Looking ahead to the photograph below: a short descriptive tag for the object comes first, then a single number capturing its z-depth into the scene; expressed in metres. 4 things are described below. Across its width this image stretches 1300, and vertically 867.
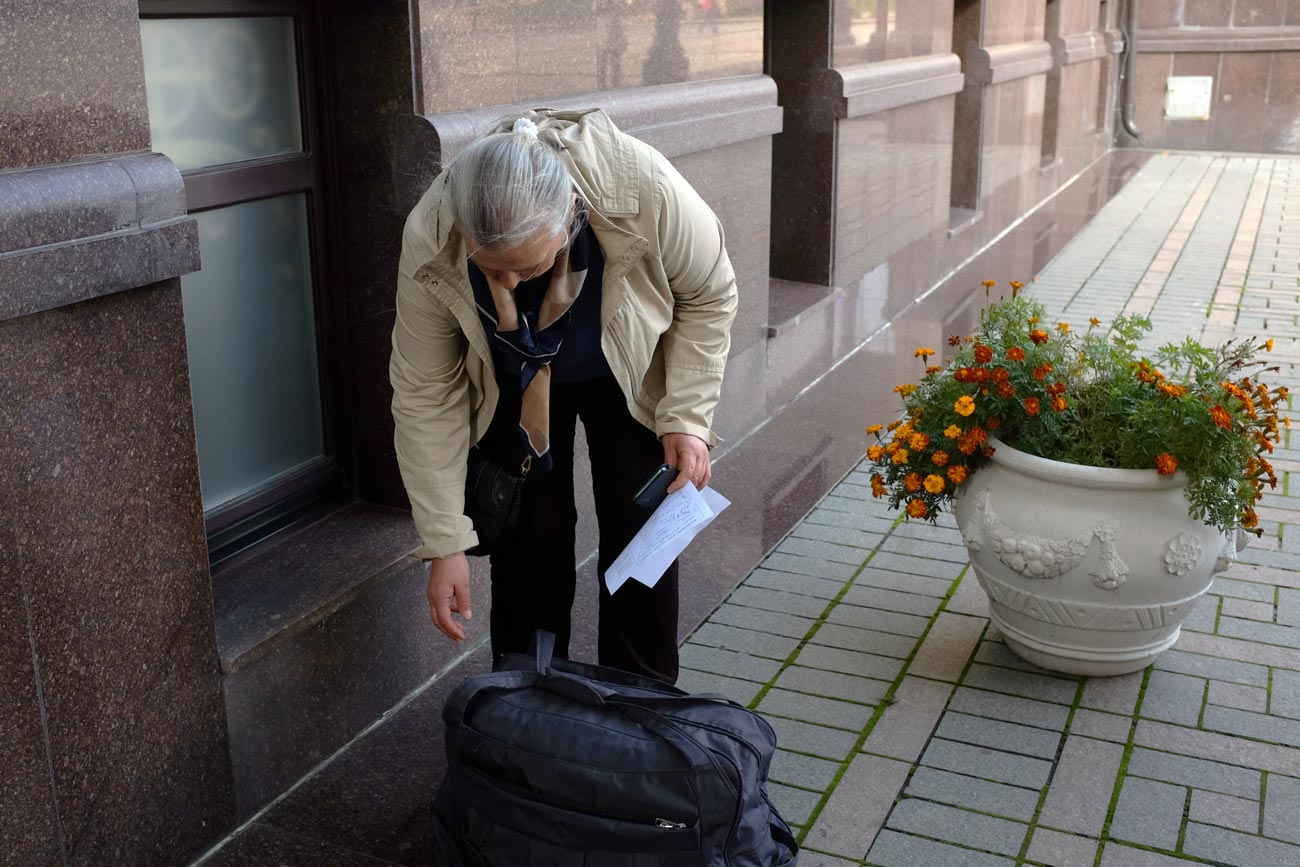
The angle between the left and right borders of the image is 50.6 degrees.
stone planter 3.47
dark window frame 3.42
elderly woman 2.50
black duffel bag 2.48
